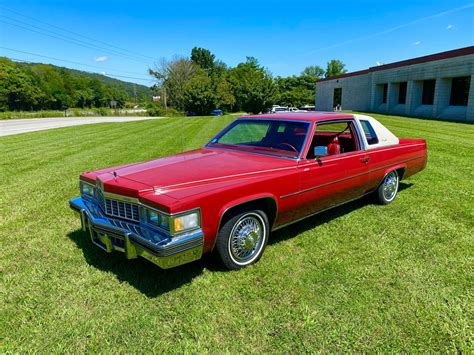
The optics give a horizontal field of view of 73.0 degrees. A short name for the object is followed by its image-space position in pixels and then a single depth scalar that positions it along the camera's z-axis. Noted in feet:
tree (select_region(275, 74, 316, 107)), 223.71
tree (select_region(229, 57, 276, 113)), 159.74
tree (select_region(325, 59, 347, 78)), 306.39
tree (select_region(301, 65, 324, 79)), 304.91
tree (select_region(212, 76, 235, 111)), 167.02
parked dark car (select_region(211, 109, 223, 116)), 150.73
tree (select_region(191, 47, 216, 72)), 334.44
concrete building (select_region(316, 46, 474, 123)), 72.28
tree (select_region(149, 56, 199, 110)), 222.48
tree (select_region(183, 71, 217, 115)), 158.81
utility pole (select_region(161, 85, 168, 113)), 206.69
